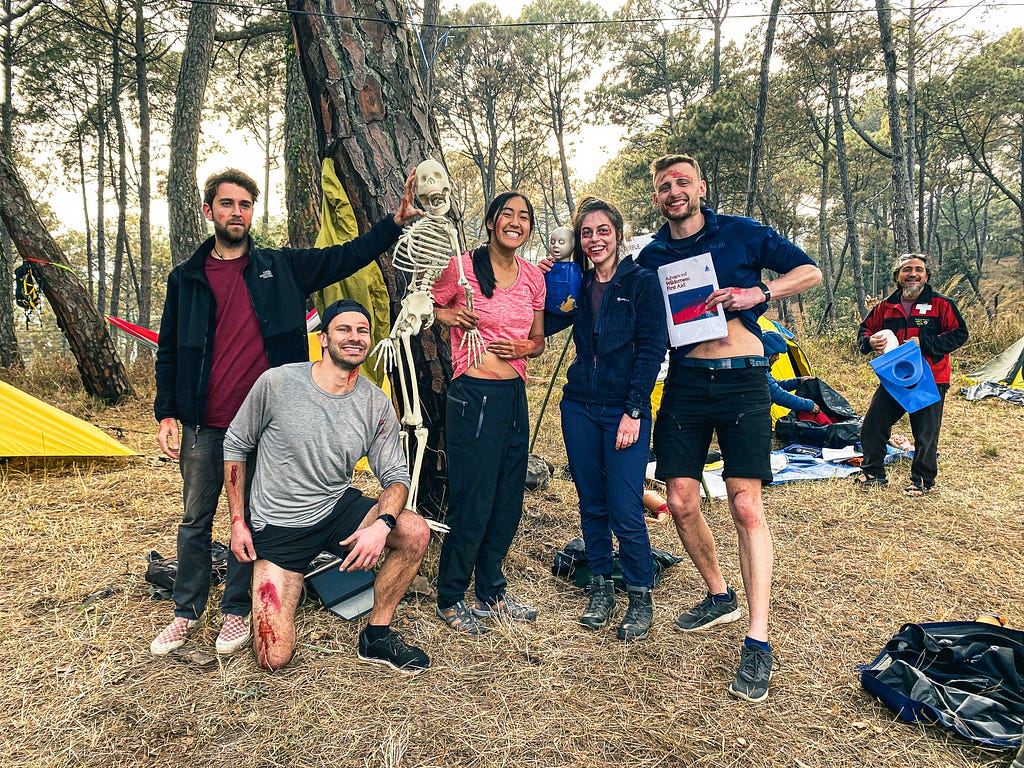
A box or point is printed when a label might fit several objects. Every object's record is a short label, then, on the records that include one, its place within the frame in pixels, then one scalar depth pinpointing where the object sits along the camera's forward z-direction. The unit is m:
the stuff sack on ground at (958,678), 2.00
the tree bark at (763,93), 9.66
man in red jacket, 4.55
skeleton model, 2.47
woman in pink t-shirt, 2.59
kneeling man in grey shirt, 2.39
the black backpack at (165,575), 2.91
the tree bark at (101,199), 17.86
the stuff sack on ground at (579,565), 3.15
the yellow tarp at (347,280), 3.18
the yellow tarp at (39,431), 4.32
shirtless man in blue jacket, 2.43
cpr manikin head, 2.85
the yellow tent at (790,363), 6.71
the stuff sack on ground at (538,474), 4.43
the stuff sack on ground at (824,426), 5.81
